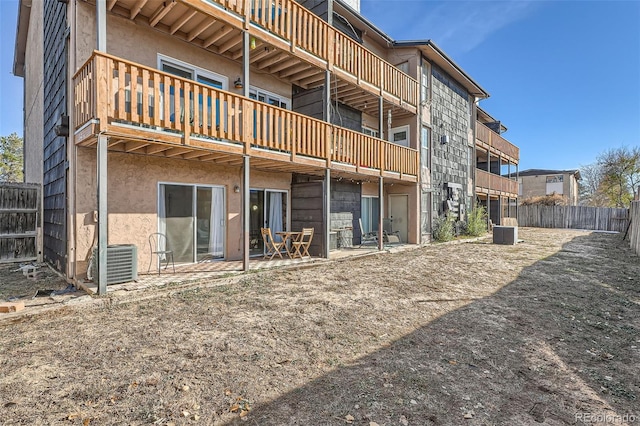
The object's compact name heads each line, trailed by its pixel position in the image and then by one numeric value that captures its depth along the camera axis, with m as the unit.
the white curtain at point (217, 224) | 8.34
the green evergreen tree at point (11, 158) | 21.95
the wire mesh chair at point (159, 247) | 7.07
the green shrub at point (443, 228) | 14.34
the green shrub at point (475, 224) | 16.34
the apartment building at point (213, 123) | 6.04
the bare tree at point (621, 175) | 29.67
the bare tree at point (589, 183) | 40.55
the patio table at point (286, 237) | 8.83
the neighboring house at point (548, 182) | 37.56
